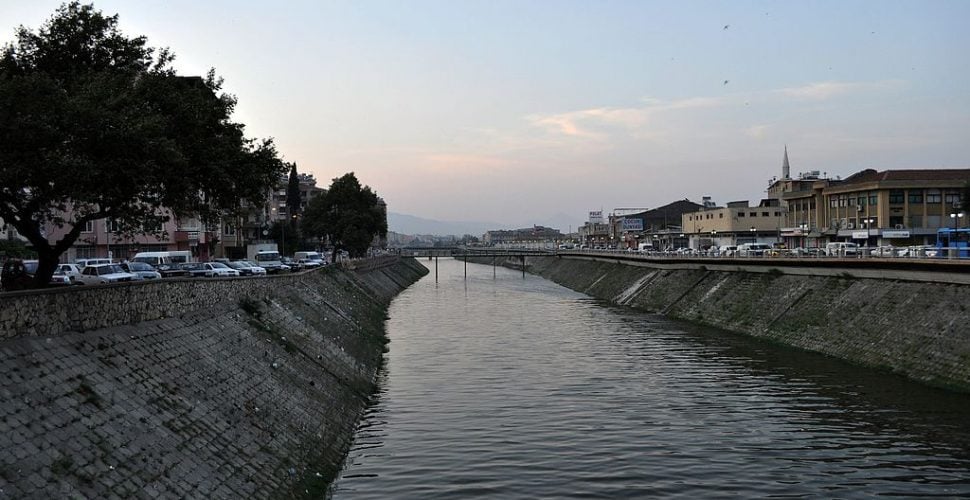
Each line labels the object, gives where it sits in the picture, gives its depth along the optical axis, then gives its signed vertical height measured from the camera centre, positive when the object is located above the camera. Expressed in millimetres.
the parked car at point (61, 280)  42522 -1527
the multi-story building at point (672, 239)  180400 +784
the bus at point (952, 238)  63712 -43
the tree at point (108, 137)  23406 +3926
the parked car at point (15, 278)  29000 -933
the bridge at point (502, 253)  172200 -1746
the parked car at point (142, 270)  53750 -1375
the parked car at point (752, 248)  82162 -949
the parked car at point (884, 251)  55612 -918
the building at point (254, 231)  113062 +3165
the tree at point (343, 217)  134000 +5540
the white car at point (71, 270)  49469 -1185
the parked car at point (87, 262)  59400 -748
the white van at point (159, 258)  71688 -634
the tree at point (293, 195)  178750 +12570
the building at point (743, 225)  141875 +3065
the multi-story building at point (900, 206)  97625 +4251
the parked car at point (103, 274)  46678 -1406
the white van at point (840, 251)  60234 -945
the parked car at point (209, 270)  61578 -1578
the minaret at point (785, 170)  190725 +17725
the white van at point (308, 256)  103838 -1035
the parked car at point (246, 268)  67800 -1645
